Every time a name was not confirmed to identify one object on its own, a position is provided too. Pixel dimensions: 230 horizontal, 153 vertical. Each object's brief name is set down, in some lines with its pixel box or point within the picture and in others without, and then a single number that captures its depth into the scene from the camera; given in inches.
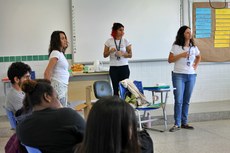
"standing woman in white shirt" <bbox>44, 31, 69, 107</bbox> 136.8
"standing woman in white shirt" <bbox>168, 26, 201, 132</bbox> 182.4
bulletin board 249.6
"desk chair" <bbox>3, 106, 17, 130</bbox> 101.3
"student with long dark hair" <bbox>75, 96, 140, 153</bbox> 45.1
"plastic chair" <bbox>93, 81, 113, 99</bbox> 182.7
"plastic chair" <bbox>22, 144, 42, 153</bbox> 69.9
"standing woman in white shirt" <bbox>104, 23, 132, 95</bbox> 195.0
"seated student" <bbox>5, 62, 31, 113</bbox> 105.5
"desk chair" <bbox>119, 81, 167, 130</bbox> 179.6
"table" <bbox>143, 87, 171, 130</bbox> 185.6
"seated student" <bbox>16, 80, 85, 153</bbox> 70.2
